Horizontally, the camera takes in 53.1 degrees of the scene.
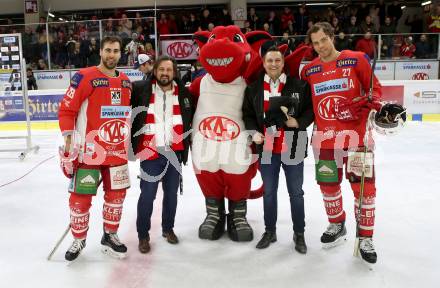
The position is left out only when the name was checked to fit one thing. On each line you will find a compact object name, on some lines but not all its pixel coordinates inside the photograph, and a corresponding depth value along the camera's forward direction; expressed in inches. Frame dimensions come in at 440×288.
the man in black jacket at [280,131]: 101.2
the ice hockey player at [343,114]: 97.7
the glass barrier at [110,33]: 348.8
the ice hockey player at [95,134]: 95.3
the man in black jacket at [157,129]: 103.2
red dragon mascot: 103.4
